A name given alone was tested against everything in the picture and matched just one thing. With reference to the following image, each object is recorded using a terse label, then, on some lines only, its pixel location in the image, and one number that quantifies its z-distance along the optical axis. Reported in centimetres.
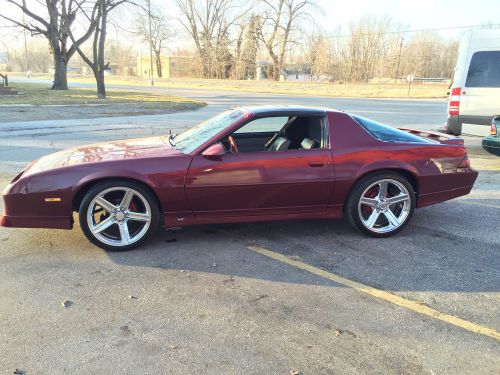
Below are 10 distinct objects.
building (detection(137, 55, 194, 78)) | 7638
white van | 925
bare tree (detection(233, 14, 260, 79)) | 7025
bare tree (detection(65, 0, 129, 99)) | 2603
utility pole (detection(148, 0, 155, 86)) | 2699
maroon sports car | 413
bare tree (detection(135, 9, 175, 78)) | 7862
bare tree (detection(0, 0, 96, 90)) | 2986
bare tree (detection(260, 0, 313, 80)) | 7069
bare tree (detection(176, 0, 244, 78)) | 7162
